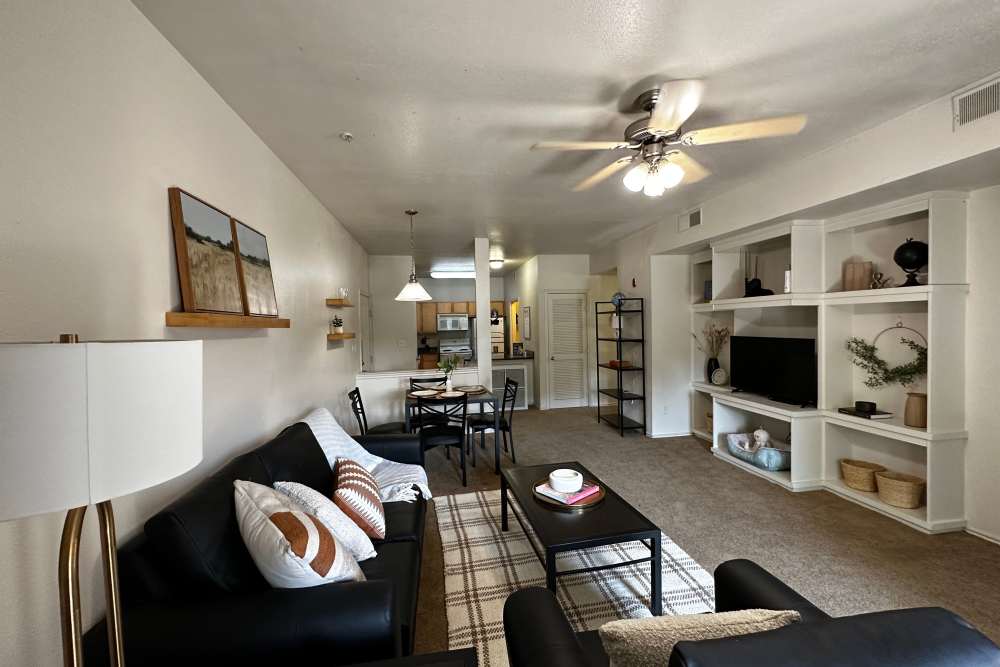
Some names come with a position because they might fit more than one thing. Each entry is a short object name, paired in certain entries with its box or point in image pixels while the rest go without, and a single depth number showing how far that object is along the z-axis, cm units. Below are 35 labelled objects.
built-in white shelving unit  282
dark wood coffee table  190
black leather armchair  69
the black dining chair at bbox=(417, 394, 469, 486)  387
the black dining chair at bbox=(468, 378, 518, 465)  444
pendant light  431
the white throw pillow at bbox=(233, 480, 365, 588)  129
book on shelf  321
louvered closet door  712
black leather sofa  115
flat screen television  372
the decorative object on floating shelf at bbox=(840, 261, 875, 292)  338
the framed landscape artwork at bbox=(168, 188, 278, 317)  173
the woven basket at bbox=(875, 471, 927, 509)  299
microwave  926
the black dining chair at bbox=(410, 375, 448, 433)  411
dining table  408
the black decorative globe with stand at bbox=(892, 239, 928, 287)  295
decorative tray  220
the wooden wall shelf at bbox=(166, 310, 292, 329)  163
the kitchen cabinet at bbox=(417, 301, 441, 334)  938
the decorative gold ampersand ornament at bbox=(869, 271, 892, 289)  331
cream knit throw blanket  253
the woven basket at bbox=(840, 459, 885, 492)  333
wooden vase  294
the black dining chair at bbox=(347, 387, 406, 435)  417
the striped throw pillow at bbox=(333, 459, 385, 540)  199
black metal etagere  555
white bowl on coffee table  231
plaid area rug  204
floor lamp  59
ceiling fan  188
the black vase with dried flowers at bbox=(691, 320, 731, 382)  503
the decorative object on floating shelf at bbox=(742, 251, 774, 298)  408
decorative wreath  308
